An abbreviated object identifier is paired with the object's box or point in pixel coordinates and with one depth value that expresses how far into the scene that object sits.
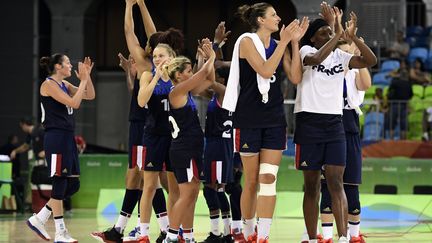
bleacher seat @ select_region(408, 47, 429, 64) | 23.40
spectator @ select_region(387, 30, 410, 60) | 23.27
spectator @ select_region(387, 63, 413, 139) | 20.64
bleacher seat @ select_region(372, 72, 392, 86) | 22.30
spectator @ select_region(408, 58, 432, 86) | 22.25
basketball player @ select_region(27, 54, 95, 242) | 11.33
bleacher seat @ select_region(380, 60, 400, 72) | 22.80
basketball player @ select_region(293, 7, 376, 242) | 9.73
